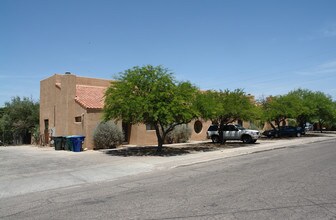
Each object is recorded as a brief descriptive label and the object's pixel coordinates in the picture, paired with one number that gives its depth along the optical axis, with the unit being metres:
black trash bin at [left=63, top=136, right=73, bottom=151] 25.63
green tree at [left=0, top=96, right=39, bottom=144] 37.53
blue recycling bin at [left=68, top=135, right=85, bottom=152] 25.09
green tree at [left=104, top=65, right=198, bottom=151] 21.16
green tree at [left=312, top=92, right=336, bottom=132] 46.72
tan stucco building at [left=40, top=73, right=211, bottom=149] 27.16
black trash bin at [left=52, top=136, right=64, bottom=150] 26.91
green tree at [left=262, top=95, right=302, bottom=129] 41.03
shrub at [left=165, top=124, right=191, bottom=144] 32.92
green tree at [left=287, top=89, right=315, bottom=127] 42.08
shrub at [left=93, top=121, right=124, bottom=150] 26.65
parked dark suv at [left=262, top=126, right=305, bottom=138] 46.22
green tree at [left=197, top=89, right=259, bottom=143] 29.00
